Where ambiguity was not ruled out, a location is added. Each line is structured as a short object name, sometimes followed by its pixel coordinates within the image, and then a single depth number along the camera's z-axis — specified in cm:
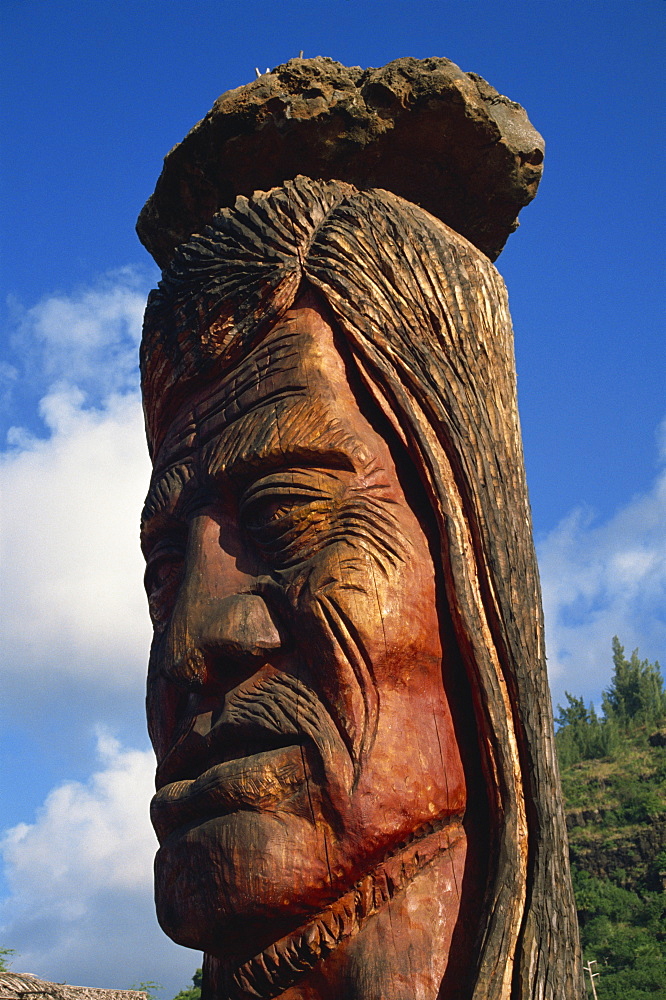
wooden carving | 253
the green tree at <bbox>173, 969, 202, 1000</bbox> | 2261
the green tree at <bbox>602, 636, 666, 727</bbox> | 5710
